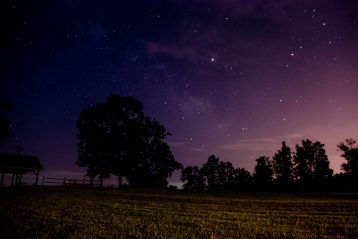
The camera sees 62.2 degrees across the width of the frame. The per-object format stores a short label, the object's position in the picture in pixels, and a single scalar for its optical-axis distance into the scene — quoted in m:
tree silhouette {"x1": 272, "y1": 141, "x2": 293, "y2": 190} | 85.12
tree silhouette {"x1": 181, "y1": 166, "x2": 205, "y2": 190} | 111.94
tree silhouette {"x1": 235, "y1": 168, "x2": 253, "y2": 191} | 75.91
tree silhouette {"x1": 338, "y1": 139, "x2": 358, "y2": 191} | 70.55
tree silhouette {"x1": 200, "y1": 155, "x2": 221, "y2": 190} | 111.29
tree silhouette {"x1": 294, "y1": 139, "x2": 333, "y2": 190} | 84.12
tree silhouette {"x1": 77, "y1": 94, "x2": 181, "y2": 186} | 53.22
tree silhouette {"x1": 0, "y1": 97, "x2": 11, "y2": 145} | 26.30
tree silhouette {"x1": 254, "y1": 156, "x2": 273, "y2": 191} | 82.06
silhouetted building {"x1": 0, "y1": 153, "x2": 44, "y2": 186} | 46.34
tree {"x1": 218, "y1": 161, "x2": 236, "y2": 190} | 109.19
